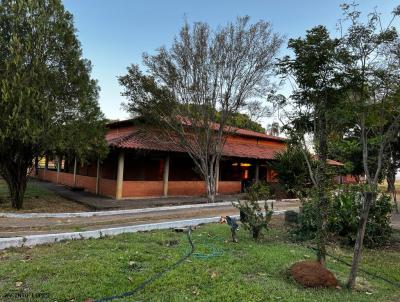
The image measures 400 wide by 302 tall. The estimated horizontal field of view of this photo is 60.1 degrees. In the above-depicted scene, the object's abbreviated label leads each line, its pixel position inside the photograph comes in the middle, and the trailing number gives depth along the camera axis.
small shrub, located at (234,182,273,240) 8.73
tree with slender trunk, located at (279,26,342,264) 6.23
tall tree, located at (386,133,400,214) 21.12
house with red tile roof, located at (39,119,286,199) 18.83
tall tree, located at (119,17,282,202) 17.05
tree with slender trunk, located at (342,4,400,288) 6.17
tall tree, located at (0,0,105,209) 12.74
